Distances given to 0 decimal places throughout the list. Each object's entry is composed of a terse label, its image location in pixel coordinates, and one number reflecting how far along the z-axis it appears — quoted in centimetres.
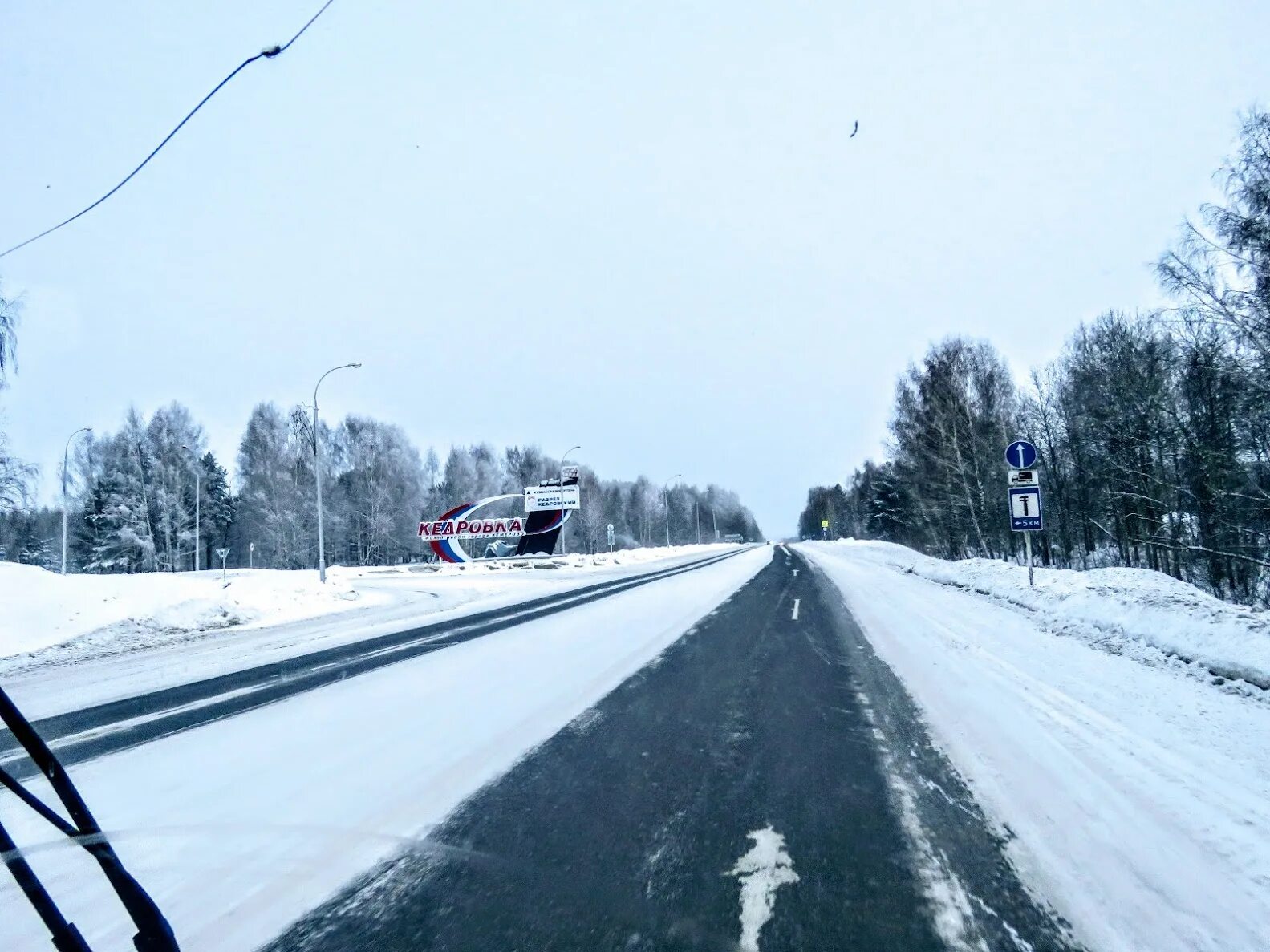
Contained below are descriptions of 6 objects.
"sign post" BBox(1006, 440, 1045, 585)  1644
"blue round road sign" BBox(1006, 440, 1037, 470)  1647
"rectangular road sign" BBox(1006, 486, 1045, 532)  1642
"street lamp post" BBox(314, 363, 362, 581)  2772
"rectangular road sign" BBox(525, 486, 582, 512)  5356
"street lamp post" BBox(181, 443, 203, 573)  5917
